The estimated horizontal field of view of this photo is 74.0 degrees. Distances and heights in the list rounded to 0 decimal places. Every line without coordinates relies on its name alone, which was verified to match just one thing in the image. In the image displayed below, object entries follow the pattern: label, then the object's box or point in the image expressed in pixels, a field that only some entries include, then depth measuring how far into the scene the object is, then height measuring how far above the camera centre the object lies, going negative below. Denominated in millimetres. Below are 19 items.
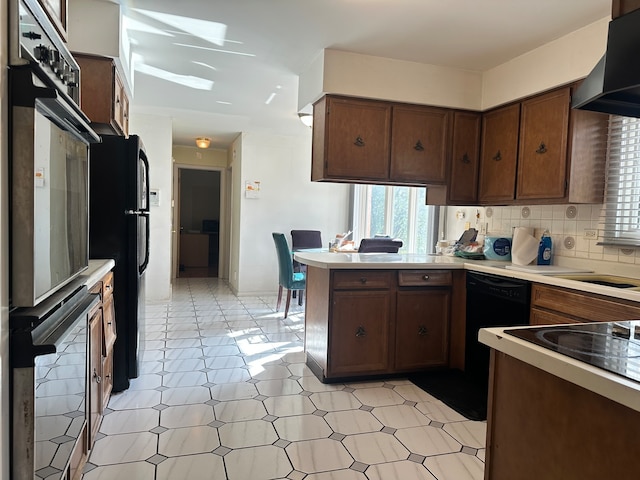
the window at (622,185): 2580 +261
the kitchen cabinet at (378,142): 3215 +603
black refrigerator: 2531 -71
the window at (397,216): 5083 +45
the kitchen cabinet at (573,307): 2055 -431
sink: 2348 -317
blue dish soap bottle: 3104 -199
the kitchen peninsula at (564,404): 864 -420
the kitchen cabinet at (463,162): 3514 +498
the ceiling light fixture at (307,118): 3795 +890
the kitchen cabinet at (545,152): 2752 +503
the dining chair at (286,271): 4840 -633
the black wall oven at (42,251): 1024 -115
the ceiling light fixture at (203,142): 6391 +1081
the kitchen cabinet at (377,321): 2949 -743
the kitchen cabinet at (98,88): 2670 +771
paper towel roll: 3059 -177
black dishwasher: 2662 -577
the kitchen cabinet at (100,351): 1844 -690
